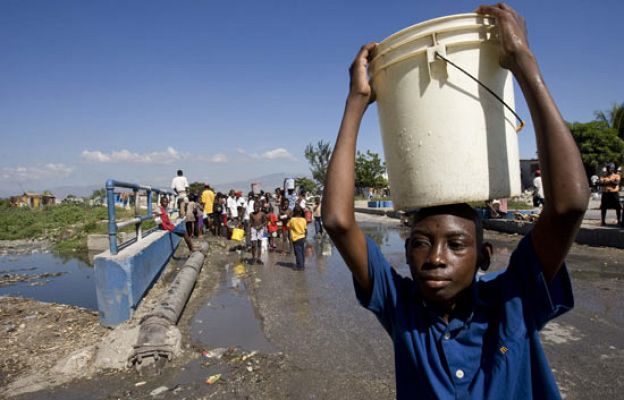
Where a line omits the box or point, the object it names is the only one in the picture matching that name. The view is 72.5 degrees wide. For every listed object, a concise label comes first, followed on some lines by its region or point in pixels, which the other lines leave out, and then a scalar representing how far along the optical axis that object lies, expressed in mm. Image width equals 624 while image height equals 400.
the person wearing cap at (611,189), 10531
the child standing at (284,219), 11625
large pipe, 3807
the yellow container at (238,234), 11409
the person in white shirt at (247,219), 12680
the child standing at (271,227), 12102
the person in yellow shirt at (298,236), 8753
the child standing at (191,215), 13281
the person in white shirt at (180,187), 14031
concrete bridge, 4949
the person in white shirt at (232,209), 15469
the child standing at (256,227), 9758
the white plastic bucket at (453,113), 1490
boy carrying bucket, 1302
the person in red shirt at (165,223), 9163
